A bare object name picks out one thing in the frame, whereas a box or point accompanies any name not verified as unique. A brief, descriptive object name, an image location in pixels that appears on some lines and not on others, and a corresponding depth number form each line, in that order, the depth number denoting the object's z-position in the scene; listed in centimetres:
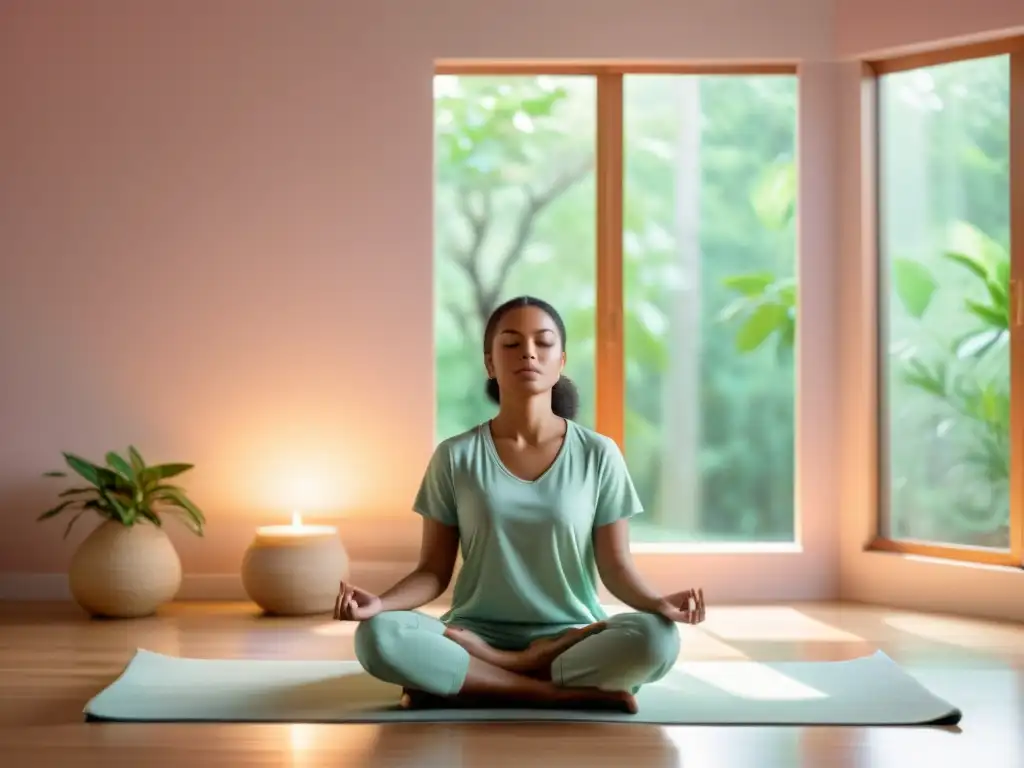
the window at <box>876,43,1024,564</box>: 435
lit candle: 430
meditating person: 280
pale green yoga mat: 285
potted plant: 420
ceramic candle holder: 424
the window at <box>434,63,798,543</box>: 472
